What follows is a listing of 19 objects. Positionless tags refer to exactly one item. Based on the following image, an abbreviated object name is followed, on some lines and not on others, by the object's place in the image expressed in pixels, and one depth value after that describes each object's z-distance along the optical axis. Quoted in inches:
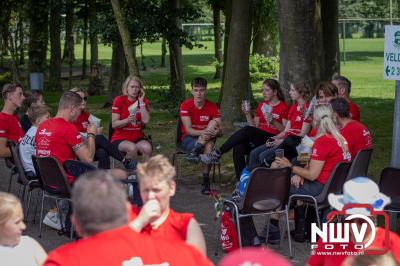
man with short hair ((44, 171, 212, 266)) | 129.6
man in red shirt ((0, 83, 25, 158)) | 413.1
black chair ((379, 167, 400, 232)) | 313.9
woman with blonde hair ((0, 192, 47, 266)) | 185.2
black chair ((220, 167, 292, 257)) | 311.4
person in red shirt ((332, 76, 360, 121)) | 412.5
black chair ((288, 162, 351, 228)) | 318.5
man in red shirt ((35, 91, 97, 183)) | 339.9
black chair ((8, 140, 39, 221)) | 373.1
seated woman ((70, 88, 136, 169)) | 403.5
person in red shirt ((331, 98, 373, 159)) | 343.6
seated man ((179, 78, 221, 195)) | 448.8
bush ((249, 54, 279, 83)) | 1247.5
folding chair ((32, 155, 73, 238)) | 338.6
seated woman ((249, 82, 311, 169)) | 410.6
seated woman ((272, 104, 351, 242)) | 319.0
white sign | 319.6
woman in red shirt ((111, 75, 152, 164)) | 428.5
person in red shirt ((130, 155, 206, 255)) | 183.8
